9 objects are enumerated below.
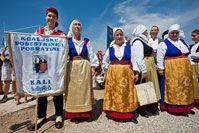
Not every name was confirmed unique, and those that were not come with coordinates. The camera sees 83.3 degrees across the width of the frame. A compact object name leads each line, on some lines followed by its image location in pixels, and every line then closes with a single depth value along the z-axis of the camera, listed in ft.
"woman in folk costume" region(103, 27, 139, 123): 7.79
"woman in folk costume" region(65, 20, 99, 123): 7.75
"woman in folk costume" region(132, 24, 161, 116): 8.50
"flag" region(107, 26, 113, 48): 17.69
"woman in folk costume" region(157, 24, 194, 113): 8.45
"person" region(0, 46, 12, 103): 13.93
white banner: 6.38
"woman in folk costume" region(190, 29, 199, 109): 10.23
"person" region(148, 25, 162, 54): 11.15
